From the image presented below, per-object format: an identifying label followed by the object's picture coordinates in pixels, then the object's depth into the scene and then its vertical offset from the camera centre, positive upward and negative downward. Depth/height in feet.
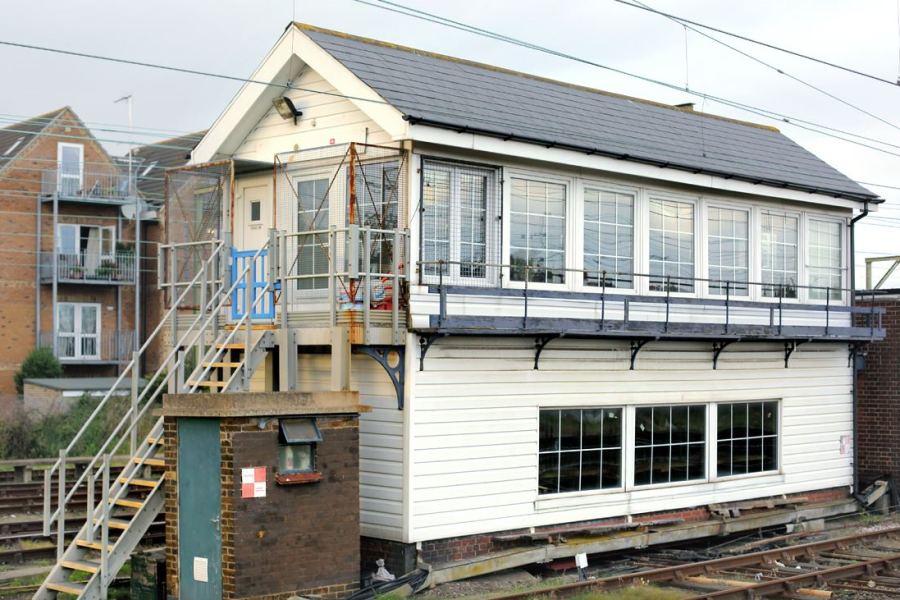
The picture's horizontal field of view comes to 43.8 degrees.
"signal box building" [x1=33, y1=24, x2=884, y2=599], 43.68 +0.55
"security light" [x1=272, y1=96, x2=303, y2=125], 49.08 +8.74
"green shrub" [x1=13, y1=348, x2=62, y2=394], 128.16 -7.08
